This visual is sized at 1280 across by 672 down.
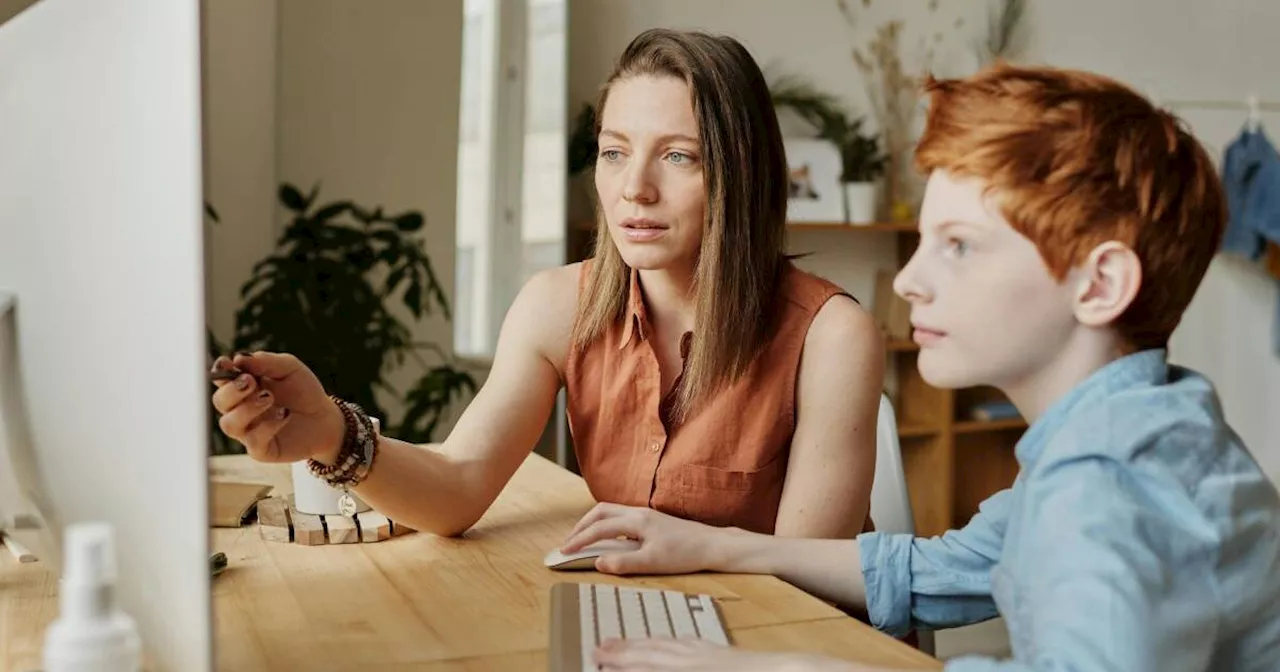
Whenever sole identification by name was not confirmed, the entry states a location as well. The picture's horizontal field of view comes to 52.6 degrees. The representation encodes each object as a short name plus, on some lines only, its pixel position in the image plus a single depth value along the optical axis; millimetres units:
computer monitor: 585
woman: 1476
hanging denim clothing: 4453
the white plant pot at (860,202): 3975
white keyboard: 986
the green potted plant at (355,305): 3150
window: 3514
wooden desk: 998
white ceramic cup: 1436
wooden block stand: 1366
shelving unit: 4129
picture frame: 3934
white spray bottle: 656
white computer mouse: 1262
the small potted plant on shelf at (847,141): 3988
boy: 777
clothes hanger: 4803
